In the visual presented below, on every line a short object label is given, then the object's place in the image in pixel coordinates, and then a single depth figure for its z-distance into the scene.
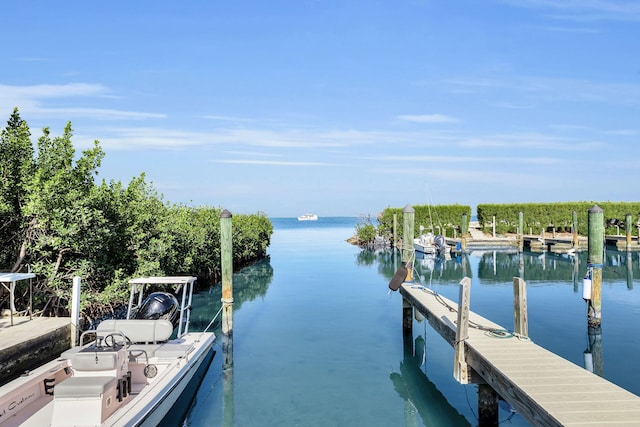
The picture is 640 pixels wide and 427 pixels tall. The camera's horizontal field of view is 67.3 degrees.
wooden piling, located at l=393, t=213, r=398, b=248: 45.44
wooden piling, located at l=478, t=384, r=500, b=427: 7.50
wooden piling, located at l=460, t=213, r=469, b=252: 38.38
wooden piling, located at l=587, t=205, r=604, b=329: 13.45
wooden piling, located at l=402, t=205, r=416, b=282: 13.95
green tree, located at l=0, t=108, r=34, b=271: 12.25
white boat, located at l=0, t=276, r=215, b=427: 6.46
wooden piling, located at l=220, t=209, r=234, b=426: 11.73
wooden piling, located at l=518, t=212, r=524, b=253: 35.94
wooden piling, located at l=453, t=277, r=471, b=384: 7.54
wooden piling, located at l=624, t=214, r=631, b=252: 34.50
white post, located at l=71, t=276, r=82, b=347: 10.60
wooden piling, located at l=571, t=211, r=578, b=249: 35.81
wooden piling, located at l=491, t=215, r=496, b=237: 47.52
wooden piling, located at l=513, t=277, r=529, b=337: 8.11
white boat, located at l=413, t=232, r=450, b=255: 37.17
